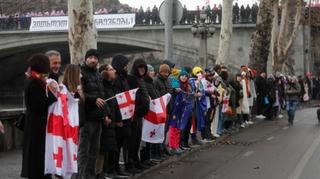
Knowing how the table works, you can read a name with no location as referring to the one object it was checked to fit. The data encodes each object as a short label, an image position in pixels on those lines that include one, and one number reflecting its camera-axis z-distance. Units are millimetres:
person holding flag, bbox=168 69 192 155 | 12820
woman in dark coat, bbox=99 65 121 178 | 9062
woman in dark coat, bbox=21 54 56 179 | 6988
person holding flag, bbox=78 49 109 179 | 8586
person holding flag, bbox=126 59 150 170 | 10383
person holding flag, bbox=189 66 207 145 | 14109
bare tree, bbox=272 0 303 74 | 38281
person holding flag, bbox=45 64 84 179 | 7148
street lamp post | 28828
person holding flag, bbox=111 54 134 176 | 9703
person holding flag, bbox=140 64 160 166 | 11062
